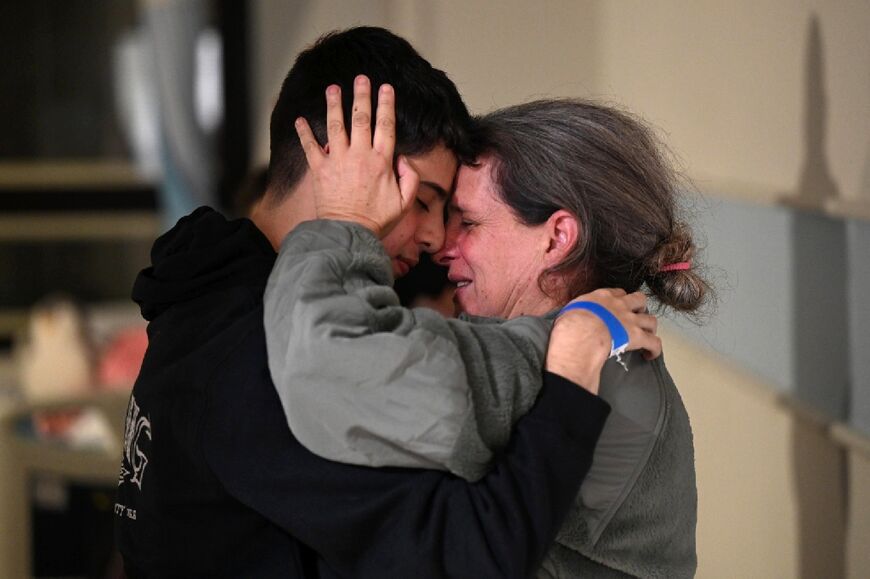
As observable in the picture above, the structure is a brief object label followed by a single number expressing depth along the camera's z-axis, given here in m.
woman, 2.26
